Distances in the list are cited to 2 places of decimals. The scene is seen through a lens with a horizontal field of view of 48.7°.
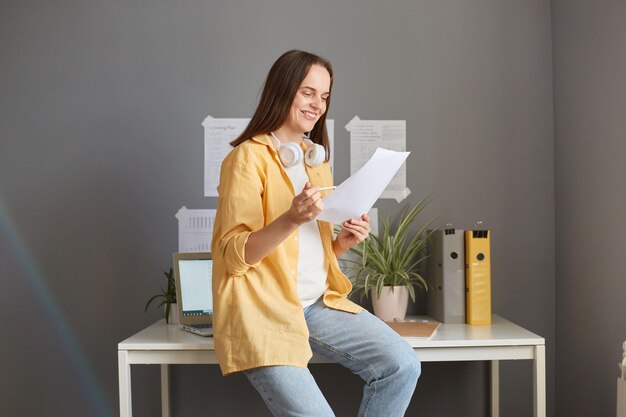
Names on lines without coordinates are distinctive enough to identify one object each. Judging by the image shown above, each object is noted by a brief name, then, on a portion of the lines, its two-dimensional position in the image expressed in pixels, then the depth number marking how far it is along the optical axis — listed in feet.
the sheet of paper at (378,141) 8.66
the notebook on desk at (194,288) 7.60
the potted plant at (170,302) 7.97
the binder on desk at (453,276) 7.79
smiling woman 5.51
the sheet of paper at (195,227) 8.59
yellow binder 7.68
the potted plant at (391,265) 7.94
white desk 6.68
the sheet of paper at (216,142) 8.61
